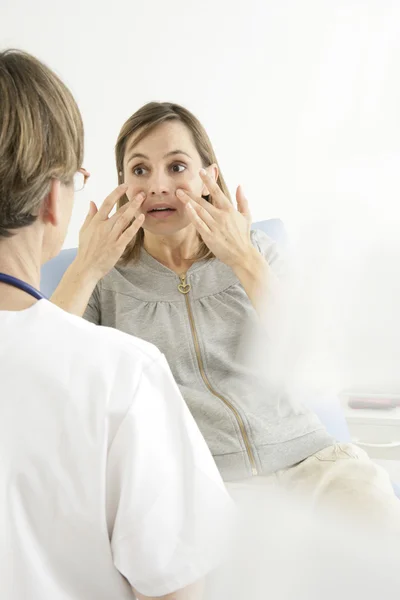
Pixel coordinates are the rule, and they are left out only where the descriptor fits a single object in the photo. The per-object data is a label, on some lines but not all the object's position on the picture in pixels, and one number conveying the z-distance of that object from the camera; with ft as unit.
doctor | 1.98
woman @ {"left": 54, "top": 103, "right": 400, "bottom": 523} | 3.83
